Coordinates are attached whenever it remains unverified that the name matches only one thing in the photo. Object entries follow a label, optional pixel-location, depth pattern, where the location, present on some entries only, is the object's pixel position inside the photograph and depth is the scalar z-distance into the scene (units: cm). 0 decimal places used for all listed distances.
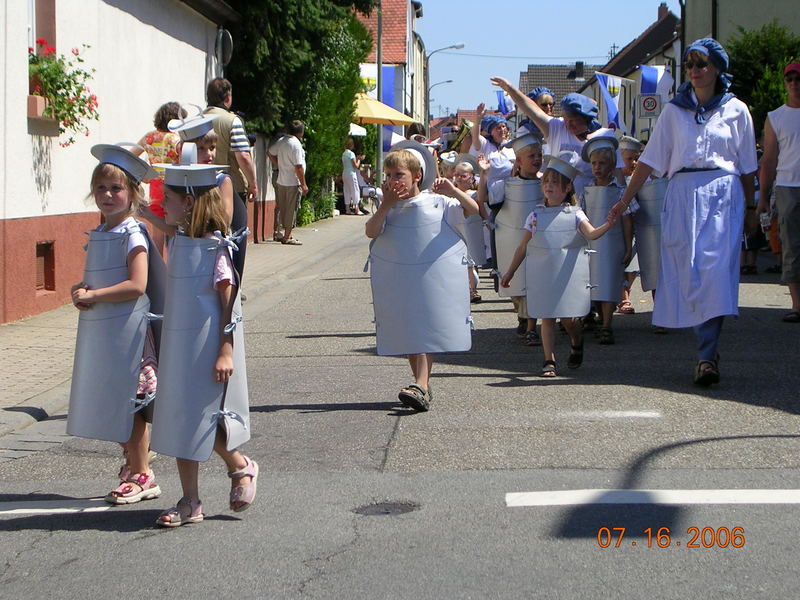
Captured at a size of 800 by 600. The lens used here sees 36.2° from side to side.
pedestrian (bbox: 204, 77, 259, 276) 937
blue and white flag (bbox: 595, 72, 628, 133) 1566
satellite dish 1731
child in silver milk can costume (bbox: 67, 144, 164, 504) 523
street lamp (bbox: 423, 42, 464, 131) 6605
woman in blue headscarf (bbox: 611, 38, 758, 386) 751
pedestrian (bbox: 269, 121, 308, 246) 2097
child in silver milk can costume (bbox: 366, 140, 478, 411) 703
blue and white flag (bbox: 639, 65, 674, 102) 2137
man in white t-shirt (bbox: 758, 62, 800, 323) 1023
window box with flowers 1101
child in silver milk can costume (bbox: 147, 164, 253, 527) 489
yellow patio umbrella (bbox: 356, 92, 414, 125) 3139
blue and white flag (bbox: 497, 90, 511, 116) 1682
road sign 2100
